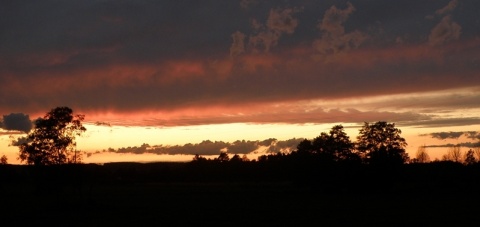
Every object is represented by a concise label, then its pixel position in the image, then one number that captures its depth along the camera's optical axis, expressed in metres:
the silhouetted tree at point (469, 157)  162.70
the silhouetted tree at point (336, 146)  112.31
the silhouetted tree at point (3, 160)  166.57
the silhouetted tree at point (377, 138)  114.00
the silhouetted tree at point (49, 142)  71.19
